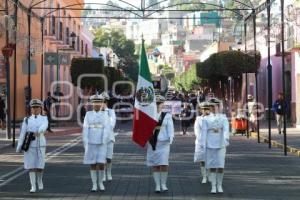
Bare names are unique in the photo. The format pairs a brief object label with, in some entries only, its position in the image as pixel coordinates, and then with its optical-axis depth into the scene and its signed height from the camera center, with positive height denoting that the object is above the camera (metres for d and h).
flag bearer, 13.80 -0.84
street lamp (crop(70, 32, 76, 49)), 51.19 +4.54
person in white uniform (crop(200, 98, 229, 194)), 13.82 -0.72
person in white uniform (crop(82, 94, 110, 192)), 13.99 -0.64
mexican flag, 14.11 -0.05
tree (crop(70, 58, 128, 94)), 44.50 +2.07
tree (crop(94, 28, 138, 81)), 116.19 +9.63
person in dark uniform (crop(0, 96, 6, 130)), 35.71 -0.19
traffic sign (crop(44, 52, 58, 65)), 39.04 +2.51
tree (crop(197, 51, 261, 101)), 34.12 +1.88
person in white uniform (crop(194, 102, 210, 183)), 14.37 -0.70
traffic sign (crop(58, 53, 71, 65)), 39.92 +2.56
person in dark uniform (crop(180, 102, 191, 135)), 34.41 -0.64
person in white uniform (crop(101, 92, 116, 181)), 14.62 -0.76
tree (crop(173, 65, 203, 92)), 68.12 +2.37
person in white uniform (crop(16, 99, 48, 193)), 14.09 -0.71
